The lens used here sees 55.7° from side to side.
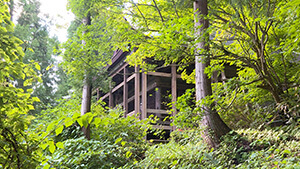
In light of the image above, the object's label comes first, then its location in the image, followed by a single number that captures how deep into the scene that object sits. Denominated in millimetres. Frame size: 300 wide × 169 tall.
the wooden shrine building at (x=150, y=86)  11195
